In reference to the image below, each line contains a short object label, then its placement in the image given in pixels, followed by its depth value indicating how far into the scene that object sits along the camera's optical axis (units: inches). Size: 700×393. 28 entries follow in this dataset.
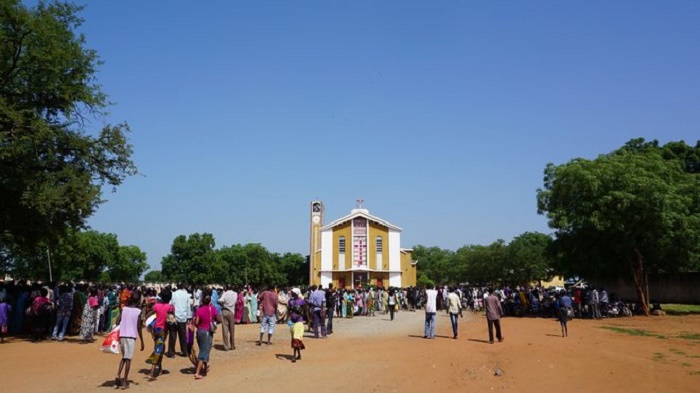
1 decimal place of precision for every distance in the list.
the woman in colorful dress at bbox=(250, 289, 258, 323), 947.3
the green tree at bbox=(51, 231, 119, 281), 2220.7
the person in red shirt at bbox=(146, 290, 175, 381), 425.1
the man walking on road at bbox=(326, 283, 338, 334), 741.9
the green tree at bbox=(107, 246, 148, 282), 2979.8
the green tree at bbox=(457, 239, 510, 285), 2353.6
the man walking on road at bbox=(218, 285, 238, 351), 595.2
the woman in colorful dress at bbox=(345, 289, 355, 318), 1136.8
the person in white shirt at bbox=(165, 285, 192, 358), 515.5
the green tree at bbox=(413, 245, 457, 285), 3552.7
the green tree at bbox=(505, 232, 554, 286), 2256.4
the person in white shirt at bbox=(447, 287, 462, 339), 700.7
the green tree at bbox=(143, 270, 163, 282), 5753.0
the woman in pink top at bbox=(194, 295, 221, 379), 436.1
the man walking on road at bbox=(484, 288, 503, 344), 666.2
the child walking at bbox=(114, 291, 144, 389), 392.5
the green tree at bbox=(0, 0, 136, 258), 681.6
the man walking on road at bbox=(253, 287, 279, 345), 617.9
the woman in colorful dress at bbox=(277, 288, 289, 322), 940.2
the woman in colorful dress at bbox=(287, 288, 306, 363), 516.1
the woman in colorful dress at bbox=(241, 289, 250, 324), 933.9
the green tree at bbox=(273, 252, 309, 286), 3388.3
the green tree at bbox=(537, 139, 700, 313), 1081.4
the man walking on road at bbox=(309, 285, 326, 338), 692.7
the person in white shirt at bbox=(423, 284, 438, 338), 699.5
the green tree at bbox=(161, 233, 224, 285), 3093.0
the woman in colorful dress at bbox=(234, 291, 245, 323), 913.5
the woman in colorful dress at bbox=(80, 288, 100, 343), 636.1
